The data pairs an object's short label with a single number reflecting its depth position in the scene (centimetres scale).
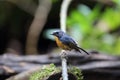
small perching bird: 477
